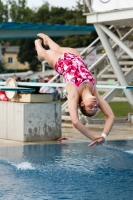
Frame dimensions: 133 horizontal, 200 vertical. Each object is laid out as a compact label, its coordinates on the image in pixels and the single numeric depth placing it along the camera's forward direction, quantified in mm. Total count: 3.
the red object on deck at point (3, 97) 15005
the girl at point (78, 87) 8422
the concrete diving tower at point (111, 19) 16453
